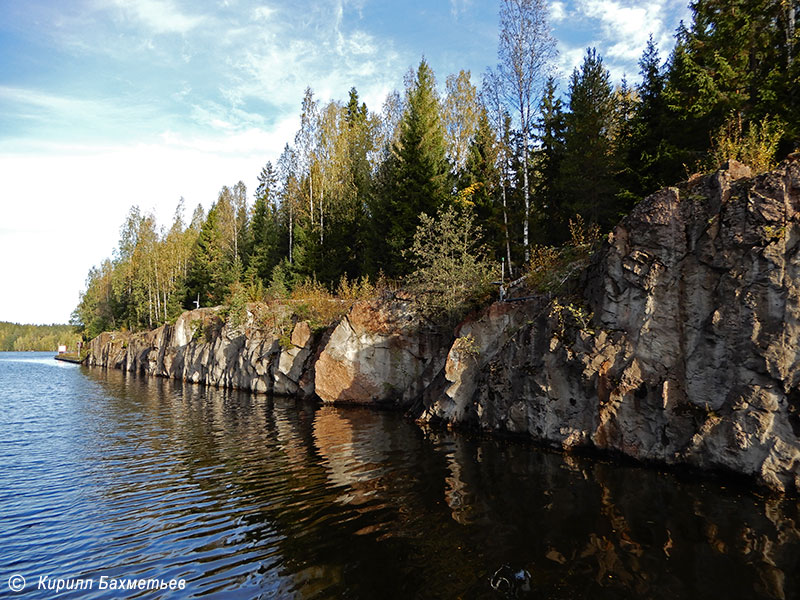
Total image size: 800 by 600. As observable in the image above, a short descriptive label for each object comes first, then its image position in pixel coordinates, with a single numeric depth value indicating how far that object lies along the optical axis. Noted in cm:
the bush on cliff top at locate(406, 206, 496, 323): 2109
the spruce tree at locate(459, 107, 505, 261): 2620
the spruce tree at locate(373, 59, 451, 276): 2841
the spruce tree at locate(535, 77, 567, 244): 2530
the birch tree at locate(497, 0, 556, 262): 2312
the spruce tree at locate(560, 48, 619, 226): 2084
